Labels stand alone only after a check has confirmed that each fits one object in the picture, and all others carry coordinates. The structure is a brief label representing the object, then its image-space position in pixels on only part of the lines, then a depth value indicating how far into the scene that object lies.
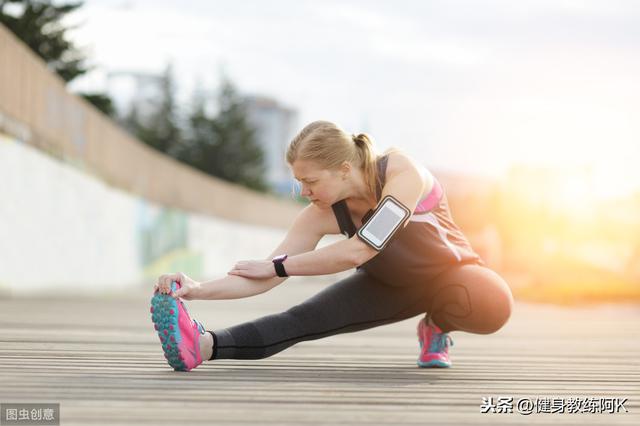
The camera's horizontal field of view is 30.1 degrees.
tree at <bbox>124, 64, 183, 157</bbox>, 74.81
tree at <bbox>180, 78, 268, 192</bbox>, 74.25
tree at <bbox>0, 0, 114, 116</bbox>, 37.94
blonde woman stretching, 4.45
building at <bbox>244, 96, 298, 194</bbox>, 126.69
